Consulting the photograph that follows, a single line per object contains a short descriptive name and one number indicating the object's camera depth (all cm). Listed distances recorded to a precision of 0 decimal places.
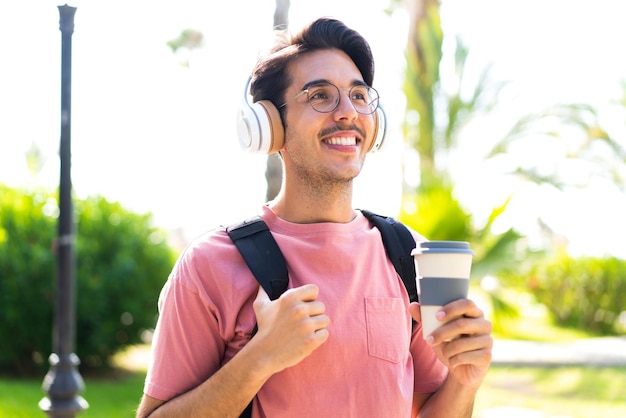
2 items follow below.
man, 221
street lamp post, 642
